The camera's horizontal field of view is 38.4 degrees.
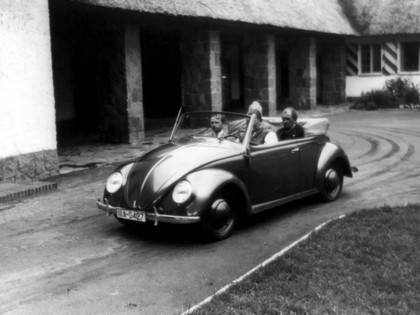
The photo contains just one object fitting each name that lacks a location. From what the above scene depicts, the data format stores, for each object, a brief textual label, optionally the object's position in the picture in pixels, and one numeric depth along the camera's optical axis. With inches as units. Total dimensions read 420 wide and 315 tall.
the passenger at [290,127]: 316.2
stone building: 392.8
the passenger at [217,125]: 282.5
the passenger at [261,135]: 287.6
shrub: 951.6
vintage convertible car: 240.7
